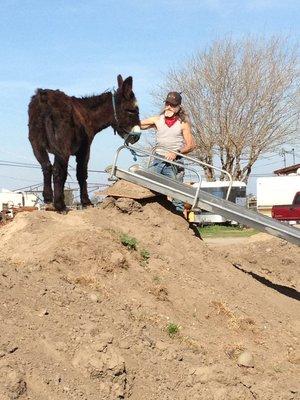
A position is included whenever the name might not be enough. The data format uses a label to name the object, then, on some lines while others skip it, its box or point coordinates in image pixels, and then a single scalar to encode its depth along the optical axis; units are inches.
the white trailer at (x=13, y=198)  1367.0
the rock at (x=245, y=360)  236.9
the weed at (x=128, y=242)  284.4
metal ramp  310.0
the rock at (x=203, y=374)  214.7
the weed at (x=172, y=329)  240.2
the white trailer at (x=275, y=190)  1501.0
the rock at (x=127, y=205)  326.3
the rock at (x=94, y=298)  237.8
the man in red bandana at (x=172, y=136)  341.7
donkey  325.7
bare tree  1614.2
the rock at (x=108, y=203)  330.6
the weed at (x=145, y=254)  286.2
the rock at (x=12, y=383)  173.8
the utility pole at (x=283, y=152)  1755.7
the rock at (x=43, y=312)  213.5
